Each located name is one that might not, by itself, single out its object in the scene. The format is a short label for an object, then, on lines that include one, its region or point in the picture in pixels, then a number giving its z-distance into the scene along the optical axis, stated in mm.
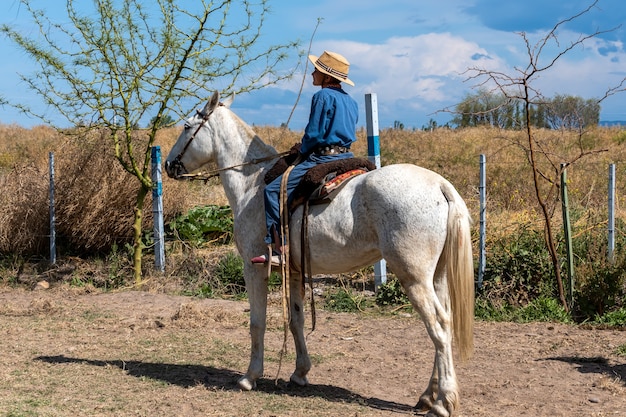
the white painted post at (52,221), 11480
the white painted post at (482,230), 9125
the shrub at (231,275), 10391
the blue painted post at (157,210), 10734
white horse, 5336
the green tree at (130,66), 9930
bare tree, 8148
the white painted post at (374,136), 9406
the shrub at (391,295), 9391
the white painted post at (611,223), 8891
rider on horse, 5961
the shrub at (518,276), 8977
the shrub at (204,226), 11680
